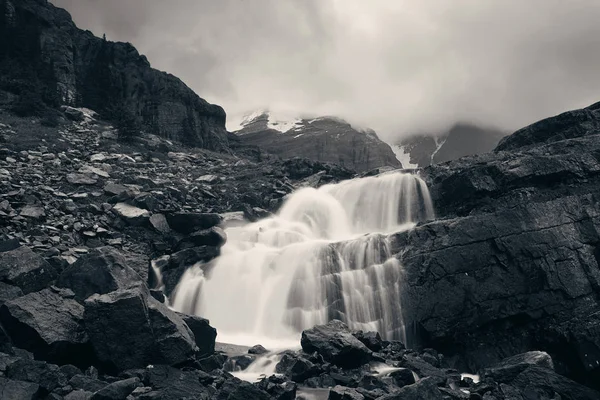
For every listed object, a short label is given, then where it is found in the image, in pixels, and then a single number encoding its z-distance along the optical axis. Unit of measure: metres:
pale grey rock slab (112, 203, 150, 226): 34.59
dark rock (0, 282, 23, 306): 18.78
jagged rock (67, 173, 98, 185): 38.72
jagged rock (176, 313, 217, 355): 21.48
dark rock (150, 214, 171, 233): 34.86
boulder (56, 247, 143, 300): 21.22
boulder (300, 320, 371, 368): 20.53
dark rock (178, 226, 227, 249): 34.94
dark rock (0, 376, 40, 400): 13.10
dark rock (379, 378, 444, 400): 14.50
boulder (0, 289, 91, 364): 17.11
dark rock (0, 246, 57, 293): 20.56
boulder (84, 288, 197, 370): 17.50
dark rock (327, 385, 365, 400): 15.54
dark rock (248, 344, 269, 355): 23.06
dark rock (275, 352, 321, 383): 18.95
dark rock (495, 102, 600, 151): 40.25
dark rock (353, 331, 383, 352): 22.52
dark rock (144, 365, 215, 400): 15.58
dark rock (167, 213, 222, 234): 35.97
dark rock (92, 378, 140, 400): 13.81
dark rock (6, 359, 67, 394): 14.15
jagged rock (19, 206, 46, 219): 30.53
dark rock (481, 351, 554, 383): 18.70
